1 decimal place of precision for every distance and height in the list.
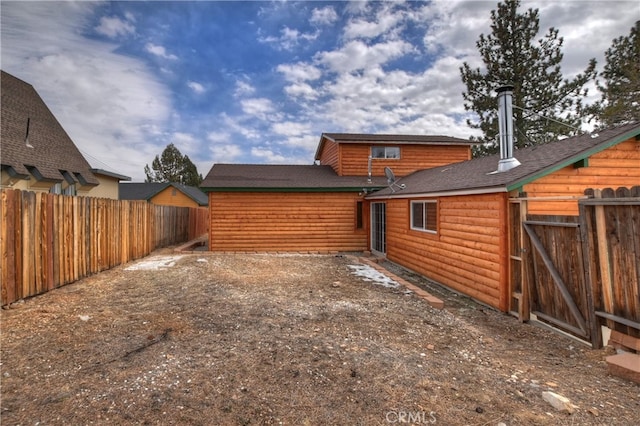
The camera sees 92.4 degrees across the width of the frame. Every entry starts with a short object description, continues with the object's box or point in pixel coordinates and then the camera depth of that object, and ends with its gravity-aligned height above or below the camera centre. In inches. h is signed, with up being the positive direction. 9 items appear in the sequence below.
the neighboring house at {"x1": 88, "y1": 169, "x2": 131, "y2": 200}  673.0 +85.3
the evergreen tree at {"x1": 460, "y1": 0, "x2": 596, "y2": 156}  689.0 +325.0
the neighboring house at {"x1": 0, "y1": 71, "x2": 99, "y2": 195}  437.4 +115.8
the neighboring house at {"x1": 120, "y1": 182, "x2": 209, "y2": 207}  1198.9 +89.3
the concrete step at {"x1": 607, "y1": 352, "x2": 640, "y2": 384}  122.9 -62.1
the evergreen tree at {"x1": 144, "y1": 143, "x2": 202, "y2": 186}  1718.8 +276.0
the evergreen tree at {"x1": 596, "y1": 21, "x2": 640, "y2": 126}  543.5 +253.7
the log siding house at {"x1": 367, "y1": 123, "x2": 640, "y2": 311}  212.7 +12.6
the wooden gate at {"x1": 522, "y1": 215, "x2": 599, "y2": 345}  160.1 -35.1
